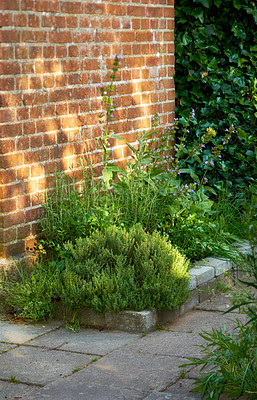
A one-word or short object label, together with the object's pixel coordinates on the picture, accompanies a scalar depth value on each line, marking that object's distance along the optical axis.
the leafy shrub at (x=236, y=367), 2.88
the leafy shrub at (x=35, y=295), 4.29
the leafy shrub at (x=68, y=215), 4.76
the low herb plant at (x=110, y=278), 4.18
